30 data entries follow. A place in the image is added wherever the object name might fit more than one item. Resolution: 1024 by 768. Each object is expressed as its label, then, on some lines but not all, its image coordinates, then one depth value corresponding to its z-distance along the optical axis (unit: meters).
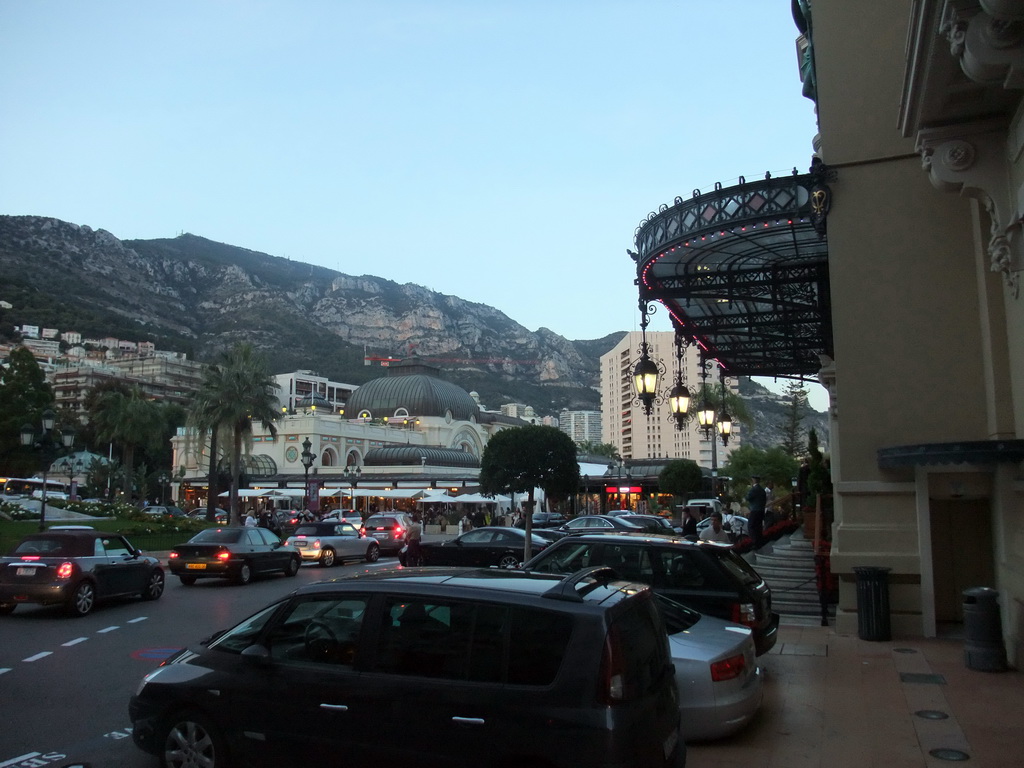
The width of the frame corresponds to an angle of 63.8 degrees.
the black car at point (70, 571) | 13.00
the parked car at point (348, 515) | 39.16
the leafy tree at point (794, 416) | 60.85
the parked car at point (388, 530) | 28.30
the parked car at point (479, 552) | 20.06
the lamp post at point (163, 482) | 70.81
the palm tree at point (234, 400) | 41.44
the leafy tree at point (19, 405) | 56.12
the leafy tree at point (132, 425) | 61.78
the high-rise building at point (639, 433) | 149.62
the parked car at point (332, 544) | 24.39
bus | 61.80
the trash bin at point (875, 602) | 10.47
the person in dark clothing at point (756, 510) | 19.88
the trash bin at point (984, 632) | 8.55
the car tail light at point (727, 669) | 6.24
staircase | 13.38
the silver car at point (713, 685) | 6.22
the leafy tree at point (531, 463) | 23.02
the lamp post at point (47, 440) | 26.42
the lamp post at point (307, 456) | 37.12
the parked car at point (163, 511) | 44.93
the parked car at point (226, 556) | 18.27
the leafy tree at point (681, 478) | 45.12
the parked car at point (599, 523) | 26.39
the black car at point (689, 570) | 8.48
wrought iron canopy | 12.07
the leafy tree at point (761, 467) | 51.62
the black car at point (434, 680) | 4.32
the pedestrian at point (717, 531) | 15.18
